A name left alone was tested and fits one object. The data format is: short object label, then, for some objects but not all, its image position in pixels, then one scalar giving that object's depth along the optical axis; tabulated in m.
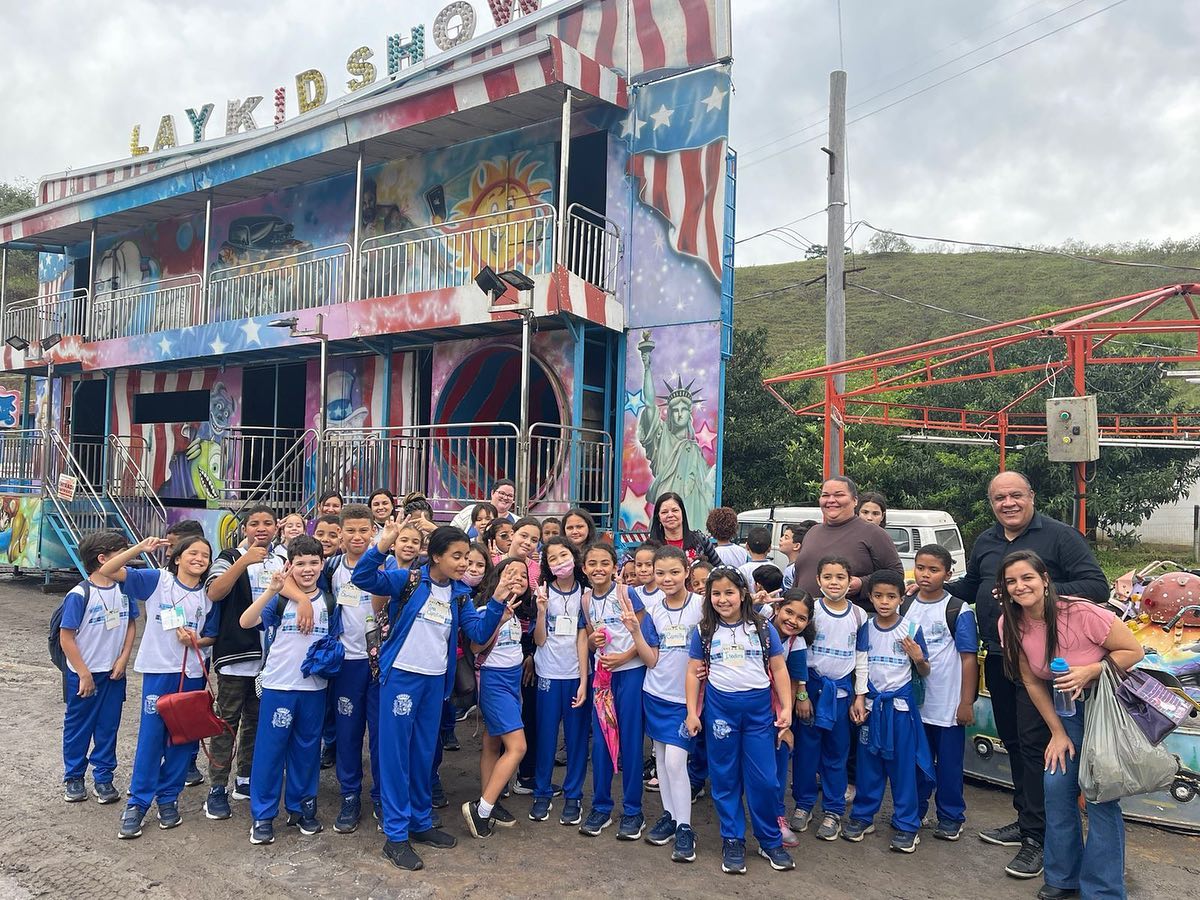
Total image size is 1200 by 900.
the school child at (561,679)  4.86
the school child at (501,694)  4.58
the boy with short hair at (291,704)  4.44
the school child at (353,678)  4.70
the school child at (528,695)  5.30
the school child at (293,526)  5.79
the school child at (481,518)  6.47
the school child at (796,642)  4.60
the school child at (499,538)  5.66
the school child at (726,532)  6.04
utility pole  12.09
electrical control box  6.99
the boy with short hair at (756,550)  5.88
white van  11.96
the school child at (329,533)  5.16
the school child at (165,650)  4.59
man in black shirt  4.28
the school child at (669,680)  4.42
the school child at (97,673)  4.94
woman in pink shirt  3.77
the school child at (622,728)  4.67
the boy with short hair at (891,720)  4.58
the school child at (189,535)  5.19
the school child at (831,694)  4.69
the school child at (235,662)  4.81
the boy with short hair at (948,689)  4.68
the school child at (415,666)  4.28
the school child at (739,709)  4.29
